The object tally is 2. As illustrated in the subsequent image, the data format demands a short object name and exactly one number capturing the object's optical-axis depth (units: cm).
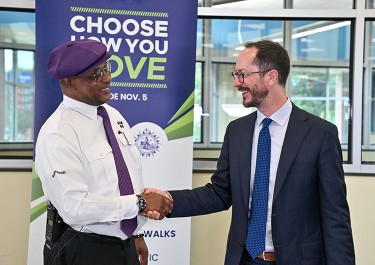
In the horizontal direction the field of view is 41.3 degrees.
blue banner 312
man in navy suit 204
